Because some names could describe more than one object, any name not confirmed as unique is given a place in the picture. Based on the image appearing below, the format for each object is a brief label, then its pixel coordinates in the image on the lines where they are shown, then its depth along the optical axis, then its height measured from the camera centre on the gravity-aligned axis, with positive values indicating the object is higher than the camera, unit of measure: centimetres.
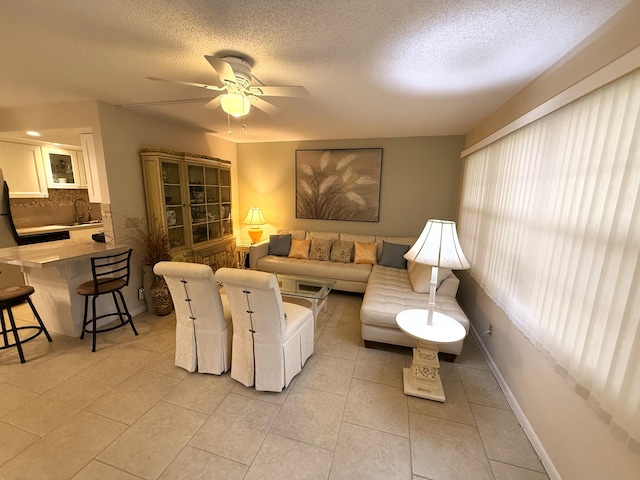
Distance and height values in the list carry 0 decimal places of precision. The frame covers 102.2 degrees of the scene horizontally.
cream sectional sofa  254 -106
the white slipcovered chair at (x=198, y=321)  201 -106
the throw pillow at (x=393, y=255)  390 -84
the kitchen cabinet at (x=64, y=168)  416 +39
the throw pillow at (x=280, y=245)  448 -83
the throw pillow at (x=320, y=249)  432 -87
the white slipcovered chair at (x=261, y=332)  182 -106
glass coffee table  270 -101
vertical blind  108 -23
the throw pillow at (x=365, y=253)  409 -85
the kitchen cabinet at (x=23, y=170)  370 +30
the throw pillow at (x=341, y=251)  423 -87
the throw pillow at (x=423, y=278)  289 -88
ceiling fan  171 +75
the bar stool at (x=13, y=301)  223 -96
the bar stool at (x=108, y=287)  249 -94
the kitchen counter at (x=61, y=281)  258 -93
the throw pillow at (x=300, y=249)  437 -87
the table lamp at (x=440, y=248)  184 -35
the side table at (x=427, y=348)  196 -122
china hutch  319 -11
